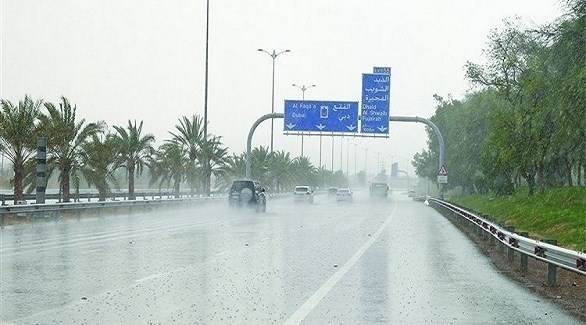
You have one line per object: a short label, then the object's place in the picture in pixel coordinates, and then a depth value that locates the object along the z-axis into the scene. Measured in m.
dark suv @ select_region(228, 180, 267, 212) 45.16
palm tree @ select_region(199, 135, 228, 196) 69.01
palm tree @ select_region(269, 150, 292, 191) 104.75
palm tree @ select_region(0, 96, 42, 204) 36.38
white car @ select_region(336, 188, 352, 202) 78.25
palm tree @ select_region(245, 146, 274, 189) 93.82
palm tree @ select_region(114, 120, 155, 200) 54.84
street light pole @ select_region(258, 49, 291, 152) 79.05
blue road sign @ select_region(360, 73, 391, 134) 51.00
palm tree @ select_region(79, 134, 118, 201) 41.94
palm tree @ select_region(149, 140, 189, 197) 64.19
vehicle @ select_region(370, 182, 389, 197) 95.88
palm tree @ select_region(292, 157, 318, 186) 128.50
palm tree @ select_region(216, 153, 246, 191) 73.88
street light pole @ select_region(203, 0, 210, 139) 54.16
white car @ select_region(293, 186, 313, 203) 70.31
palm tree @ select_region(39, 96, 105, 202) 40.25
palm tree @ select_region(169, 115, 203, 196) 67.56
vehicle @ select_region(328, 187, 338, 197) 99.69
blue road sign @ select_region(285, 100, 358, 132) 51.97
